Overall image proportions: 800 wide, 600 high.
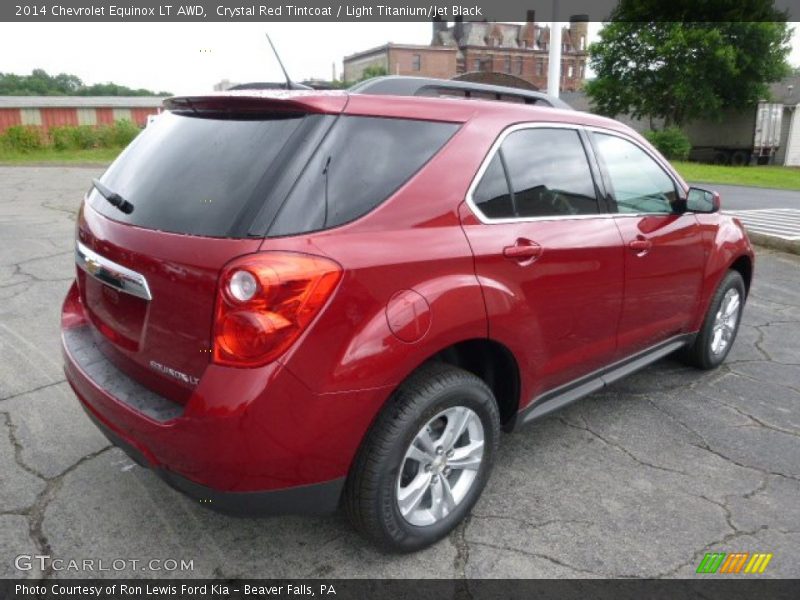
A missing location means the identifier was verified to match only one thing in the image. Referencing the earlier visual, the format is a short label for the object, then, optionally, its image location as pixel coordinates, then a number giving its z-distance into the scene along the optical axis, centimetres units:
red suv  197
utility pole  1076
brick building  7944
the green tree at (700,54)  3459
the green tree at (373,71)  7559
